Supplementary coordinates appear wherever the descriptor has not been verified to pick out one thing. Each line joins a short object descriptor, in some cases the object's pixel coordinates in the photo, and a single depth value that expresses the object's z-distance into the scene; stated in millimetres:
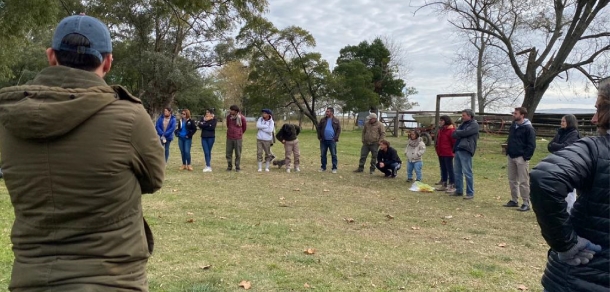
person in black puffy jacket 1993
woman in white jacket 13430
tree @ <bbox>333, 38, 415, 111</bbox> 49875
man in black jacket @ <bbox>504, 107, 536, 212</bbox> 8578
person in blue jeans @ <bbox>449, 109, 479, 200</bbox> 9516
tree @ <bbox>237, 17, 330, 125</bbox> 31078
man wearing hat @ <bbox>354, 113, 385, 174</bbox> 13570
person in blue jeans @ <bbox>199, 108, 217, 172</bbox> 12984
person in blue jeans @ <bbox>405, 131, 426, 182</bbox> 12055
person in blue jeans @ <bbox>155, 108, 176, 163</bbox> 13055
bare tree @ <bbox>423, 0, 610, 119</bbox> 19609
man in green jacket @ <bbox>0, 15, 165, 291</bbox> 1711
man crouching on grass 12859
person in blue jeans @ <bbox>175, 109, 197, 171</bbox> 13156
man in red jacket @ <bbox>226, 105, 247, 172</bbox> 13055
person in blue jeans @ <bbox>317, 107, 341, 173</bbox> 13836
